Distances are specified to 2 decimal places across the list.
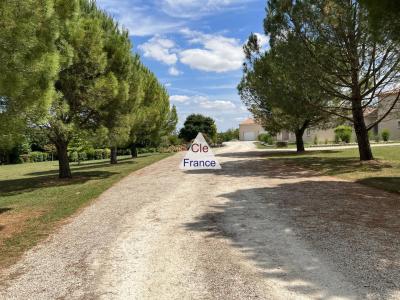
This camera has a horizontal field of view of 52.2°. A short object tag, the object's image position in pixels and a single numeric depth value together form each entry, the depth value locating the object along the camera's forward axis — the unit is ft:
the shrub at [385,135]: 140.87
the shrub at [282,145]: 148.83
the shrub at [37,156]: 145.38
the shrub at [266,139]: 189.47
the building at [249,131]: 322.14
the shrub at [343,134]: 154.47
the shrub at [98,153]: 146.38
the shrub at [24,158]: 141.81
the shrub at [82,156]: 139.23
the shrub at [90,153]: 144.13
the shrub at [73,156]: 129.08
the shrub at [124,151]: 159.95
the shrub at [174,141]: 179.40
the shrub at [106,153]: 150.61
